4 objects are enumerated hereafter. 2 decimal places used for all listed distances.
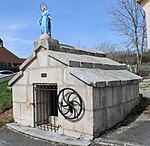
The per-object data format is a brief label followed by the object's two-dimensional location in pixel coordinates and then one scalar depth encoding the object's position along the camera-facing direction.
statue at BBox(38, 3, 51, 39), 6.07
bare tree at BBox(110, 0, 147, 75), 17.19
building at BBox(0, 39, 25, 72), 26.91
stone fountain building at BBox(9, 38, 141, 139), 4.81
